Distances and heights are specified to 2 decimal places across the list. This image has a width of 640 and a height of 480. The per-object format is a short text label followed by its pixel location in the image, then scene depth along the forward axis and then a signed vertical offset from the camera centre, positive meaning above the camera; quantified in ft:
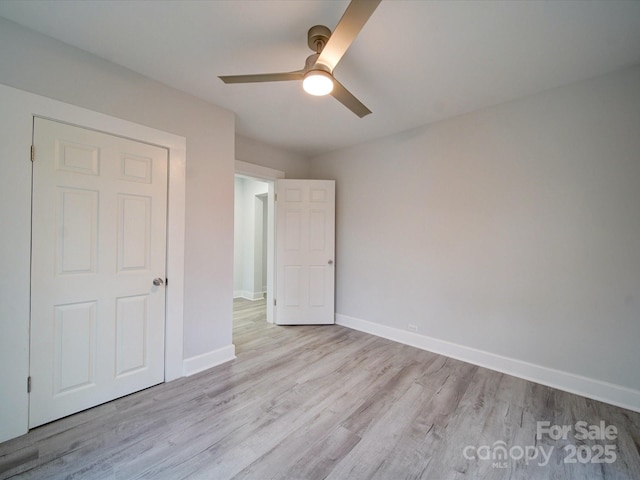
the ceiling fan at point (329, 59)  3.78 +3.37
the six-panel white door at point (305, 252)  12.16 -0.48
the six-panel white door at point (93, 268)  5.54 -0.72
